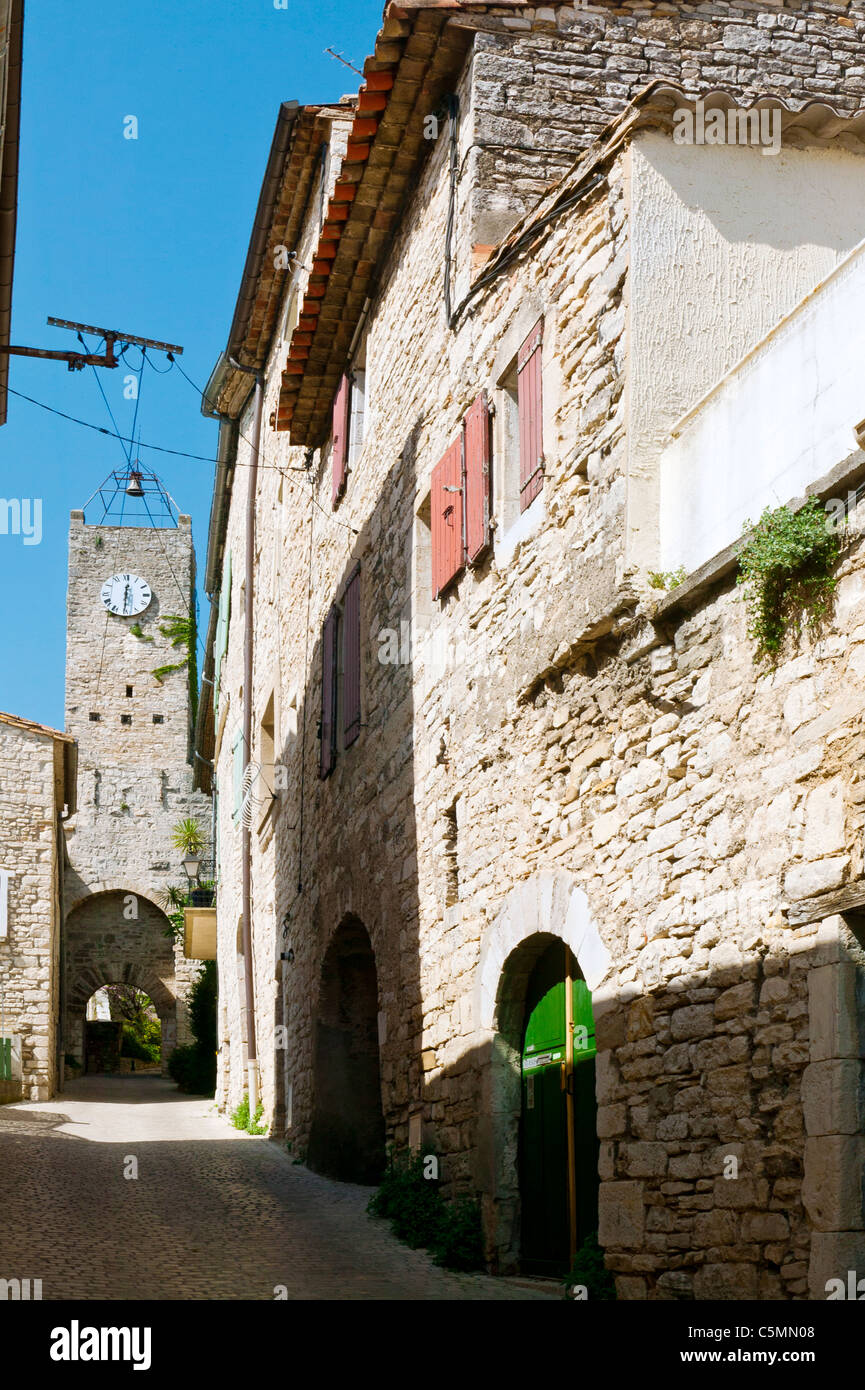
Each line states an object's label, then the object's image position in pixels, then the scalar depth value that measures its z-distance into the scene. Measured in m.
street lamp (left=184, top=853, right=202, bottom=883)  20.34
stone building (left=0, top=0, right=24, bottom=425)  8.53
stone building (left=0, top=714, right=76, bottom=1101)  18.23
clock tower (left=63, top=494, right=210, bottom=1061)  30.55
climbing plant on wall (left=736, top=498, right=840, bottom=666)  5.03
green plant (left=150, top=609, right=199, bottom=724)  34.50
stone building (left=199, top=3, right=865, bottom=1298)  5.12
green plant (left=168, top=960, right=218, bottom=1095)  22.81
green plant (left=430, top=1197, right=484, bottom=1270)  7.47
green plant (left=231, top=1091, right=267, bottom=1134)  14.57
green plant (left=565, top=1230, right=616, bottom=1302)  5.99
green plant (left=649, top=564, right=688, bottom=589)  6.10
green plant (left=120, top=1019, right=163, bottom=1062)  34.84
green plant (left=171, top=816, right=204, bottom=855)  31.39
